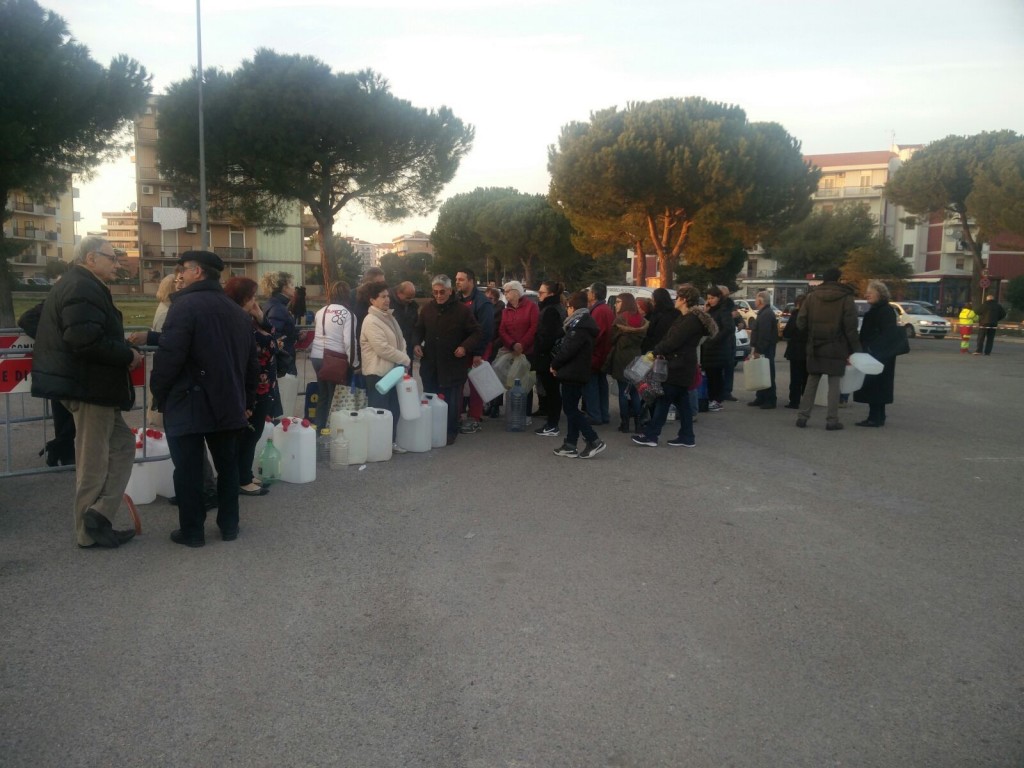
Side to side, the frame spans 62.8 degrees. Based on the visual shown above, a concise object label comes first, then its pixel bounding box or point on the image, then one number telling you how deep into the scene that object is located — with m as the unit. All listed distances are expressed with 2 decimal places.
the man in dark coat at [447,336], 8.97
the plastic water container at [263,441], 7.46
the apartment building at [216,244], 69.44
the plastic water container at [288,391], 9.74
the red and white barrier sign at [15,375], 6.29
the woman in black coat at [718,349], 11.58
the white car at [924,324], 36.22
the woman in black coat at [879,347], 10.53
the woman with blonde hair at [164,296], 6.91
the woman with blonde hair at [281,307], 8.36
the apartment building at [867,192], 85.12
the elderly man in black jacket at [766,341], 12.52
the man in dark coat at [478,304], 9.88
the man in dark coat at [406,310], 10.32
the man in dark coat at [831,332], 10.14
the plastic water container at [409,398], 8.48
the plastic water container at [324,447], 8.46
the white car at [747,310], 31.83
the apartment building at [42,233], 87.50
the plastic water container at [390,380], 8.23
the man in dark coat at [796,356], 11.70
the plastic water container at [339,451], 7.98
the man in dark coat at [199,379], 5.11
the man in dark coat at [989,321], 24.33
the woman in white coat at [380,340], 8.37
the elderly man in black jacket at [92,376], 4.92
